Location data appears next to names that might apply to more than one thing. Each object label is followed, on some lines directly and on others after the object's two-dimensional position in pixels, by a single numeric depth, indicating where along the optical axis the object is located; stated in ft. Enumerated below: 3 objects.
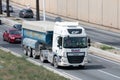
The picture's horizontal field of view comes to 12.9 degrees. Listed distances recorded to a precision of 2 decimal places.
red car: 168.47
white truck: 112.27
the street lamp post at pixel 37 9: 239.09
